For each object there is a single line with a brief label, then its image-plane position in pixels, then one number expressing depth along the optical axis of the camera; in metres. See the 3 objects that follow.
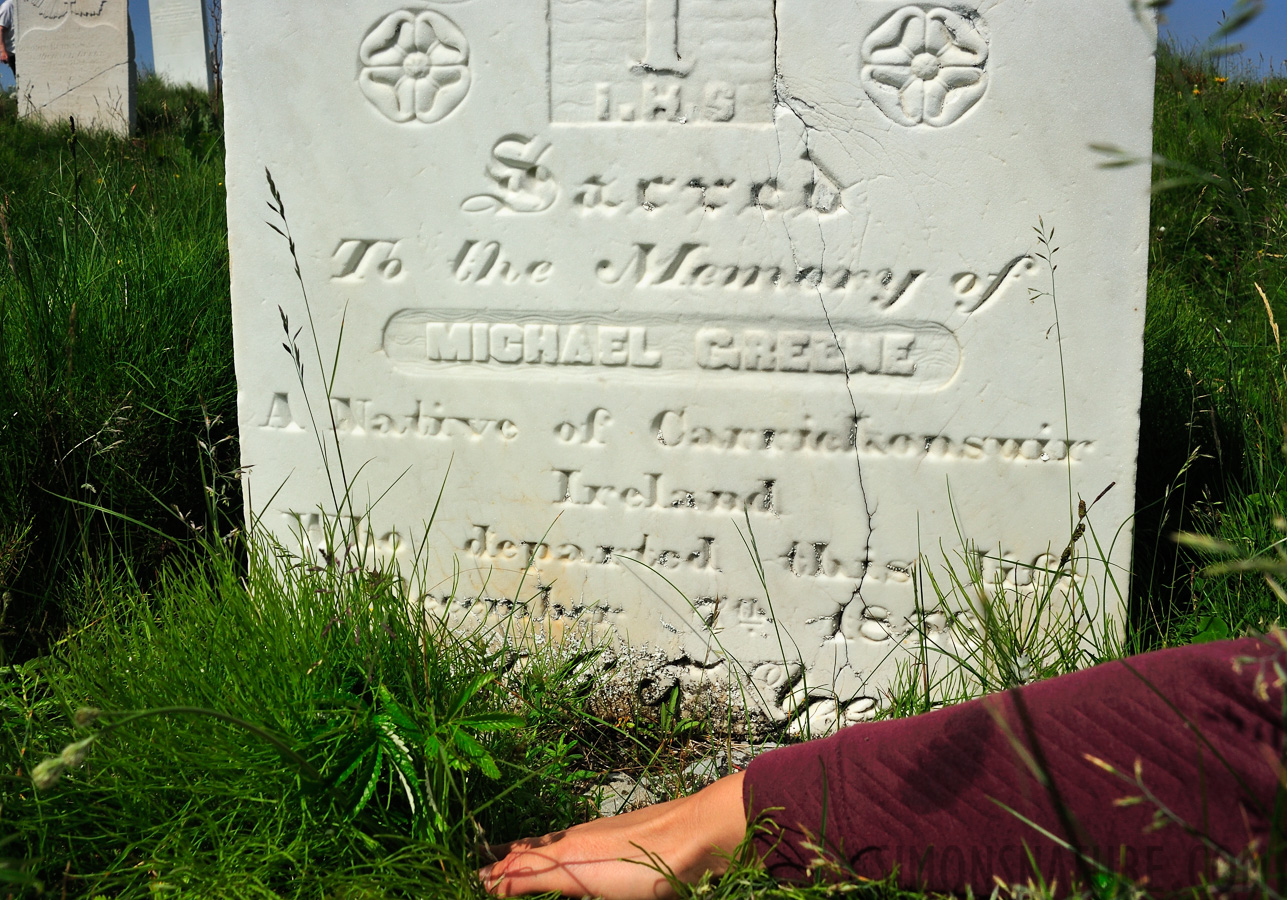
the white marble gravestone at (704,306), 0.73
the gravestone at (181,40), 3.35
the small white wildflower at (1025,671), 0.66
